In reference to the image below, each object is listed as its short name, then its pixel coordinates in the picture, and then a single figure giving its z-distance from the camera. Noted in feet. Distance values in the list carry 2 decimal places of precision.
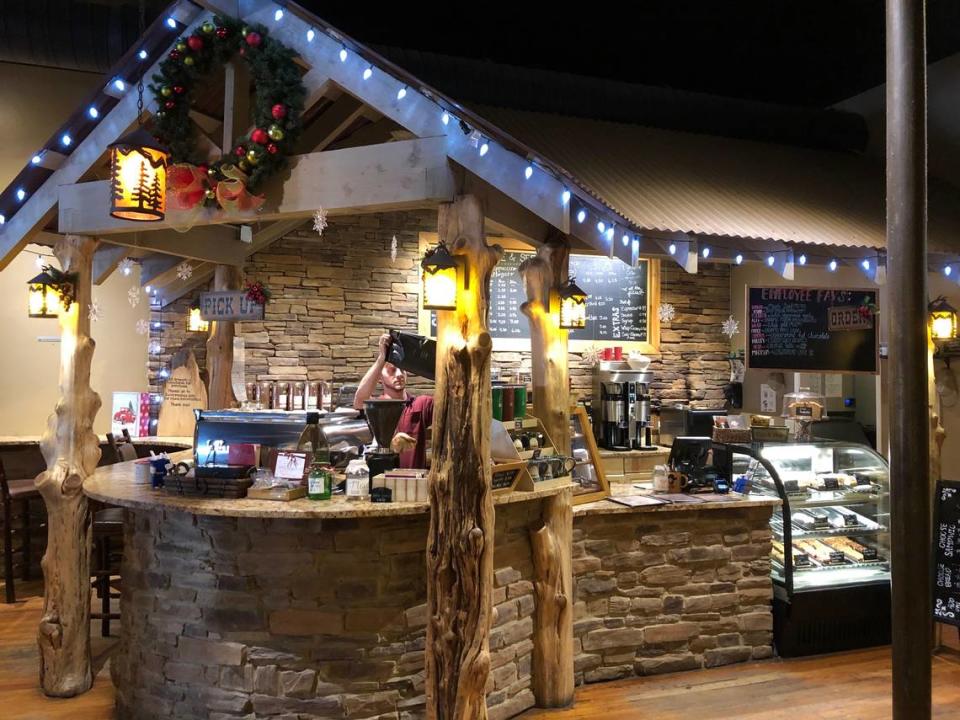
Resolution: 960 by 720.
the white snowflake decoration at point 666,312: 29.66
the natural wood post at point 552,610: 16.35
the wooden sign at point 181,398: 26.43
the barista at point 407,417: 15.51
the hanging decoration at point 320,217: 14.82
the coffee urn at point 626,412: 25.02
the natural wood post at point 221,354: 24.94
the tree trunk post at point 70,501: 16.96
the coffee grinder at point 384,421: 15.07
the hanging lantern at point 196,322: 26.35
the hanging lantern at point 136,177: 14.57
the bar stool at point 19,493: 23.36
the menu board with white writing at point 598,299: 27.71
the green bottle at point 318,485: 14.24
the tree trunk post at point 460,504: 13.56
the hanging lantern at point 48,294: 17.24
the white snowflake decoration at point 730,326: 27.30
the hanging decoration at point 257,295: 20.79
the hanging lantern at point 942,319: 21.09
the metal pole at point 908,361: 9.78
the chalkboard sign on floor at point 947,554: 18.07
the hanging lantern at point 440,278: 13.19
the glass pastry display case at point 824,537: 19.03
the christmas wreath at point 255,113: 14.93
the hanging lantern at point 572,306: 17.15
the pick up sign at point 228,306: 20.99
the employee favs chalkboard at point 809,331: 22.47
